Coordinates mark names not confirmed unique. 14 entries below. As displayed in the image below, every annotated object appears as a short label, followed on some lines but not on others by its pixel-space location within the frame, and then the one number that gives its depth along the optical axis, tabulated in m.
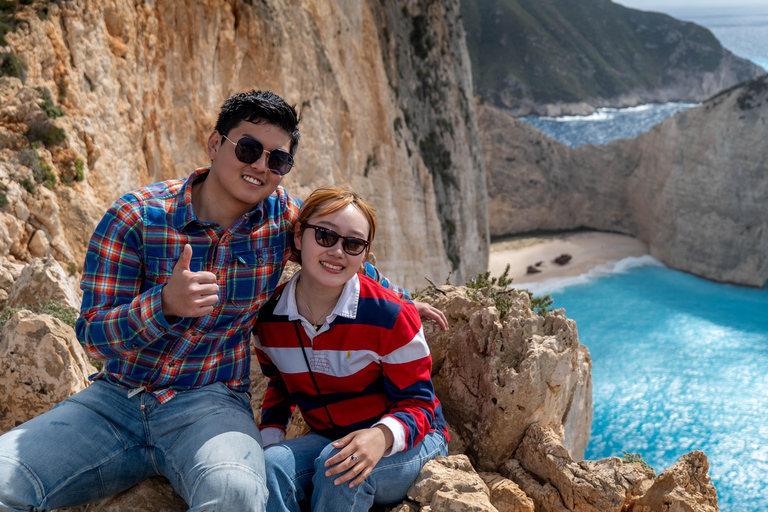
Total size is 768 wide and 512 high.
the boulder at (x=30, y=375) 2.94
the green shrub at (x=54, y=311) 3.60
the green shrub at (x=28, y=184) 5.23
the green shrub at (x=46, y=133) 5.46
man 1.97
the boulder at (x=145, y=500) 2.26
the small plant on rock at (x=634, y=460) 3.01
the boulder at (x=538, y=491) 2.88
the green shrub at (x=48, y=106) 5.56
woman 2.30
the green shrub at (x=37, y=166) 5.32
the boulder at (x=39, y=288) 3.82
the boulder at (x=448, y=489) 2.23
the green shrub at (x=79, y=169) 5.81
